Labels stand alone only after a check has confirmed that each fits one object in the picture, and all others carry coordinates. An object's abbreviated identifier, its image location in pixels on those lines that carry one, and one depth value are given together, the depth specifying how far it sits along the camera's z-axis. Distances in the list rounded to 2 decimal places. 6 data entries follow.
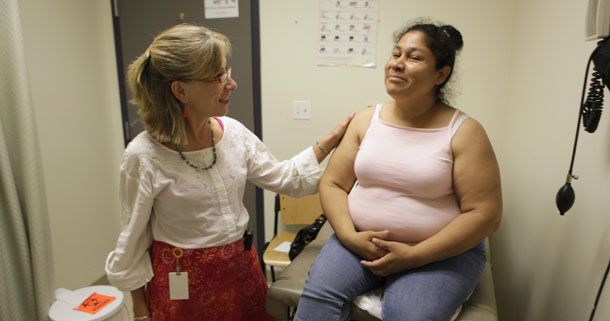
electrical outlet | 2.29
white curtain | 1.53
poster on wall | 2.12
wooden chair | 2.35
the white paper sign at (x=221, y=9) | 2.23
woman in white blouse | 1.03
